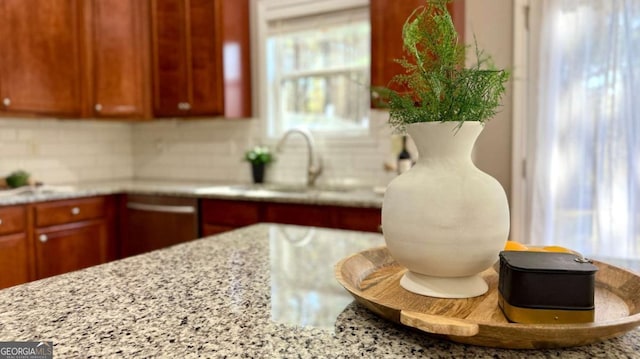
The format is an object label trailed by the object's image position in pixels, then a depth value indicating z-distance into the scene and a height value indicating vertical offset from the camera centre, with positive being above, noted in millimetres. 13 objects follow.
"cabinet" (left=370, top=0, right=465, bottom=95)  2773 +658
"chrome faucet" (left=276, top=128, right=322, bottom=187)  3344 -96
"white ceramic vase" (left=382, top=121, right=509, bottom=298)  792 -118
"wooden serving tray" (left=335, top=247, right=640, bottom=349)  648 -260
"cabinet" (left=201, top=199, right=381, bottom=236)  2621 -404
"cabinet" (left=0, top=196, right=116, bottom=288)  2771 -557
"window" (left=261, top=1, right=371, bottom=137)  3324 +541
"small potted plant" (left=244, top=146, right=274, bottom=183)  3541 -103
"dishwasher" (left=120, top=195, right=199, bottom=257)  3172 -510
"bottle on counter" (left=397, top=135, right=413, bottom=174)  2867 -91
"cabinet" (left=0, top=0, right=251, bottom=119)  3141 +617
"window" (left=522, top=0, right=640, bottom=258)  2490 +83
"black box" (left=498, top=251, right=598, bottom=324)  657 -203
